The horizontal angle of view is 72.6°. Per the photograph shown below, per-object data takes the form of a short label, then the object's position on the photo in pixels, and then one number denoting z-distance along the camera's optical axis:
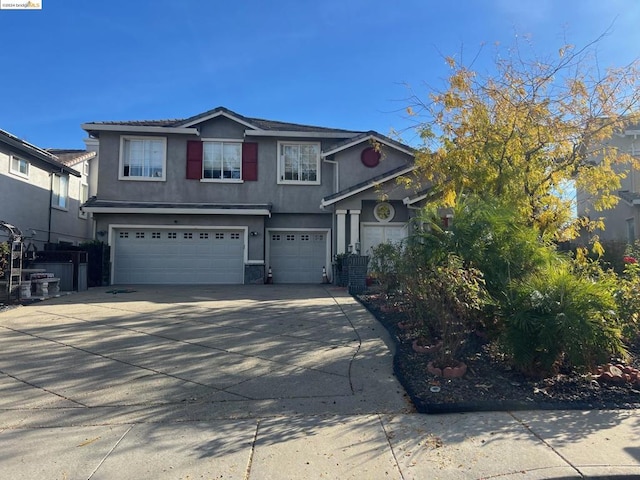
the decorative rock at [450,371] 5.23
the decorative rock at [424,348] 5.96
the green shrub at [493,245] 6.12
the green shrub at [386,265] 7.61
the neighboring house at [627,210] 16.73
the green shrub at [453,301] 5.26
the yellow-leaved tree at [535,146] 8.37
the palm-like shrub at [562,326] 4.85
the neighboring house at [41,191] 15.43
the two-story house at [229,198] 16.62
